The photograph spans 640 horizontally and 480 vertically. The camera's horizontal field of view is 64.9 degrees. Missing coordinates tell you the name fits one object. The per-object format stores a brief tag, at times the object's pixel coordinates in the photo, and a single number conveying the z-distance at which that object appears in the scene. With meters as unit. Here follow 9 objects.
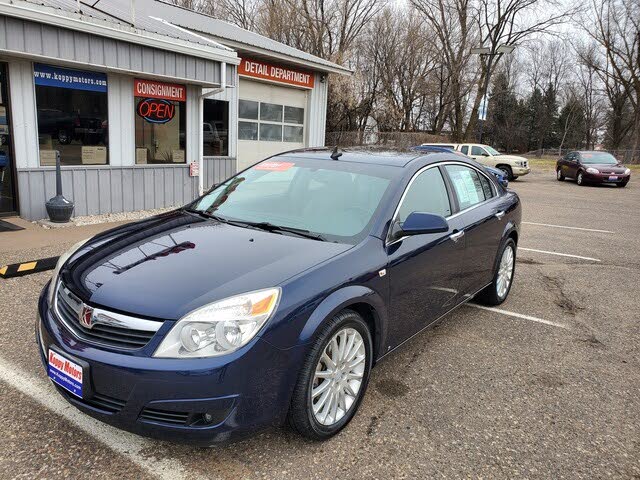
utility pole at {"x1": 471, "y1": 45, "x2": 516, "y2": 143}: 24.56
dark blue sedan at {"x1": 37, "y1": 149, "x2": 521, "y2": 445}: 2.24
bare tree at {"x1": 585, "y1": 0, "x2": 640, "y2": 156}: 41.00
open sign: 9.23
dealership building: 7.42
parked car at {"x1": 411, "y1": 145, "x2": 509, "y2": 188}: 16.45
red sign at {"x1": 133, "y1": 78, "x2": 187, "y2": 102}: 9.04
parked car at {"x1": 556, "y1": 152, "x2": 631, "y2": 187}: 21.19
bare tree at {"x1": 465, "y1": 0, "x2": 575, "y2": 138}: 37.59
